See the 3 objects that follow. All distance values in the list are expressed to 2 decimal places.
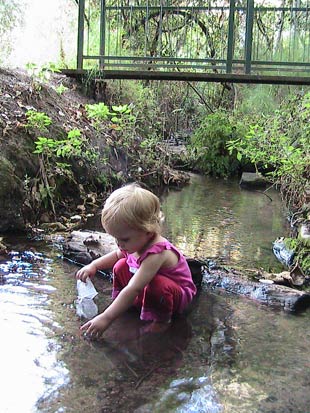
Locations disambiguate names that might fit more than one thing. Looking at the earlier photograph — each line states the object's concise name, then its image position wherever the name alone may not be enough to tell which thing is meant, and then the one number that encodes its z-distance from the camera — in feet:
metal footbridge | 26.00
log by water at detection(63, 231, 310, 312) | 9.81
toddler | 8.20
